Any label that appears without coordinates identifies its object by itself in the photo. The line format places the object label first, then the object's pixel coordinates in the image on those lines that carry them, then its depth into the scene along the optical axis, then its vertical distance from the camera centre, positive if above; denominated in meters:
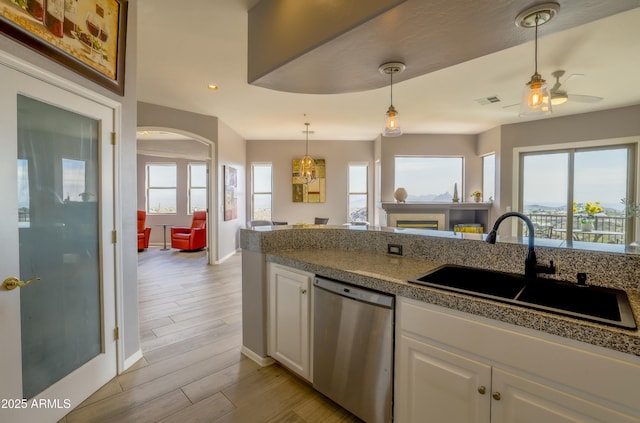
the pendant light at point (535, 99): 2.15 +0.85
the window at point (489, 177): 6.24 +0.70
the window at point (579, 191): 4.86 +0.31
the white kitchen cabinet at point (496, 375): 0.95 -0.66
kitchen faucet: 1.38 -0.28
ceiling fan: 3.25 +1.33
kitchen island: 0.96 -0.42
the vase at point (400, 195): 6.06 +0.26
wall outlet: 2.07 -0.31
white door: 1.43 -0.26
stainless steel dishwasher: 1.51 -0.82
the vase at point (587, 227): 5.09 -0.34
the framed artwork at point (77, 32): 1.43 +1.00
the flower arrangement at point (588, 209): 4.99 -0.01
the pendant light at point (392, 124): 2.66 +0.79
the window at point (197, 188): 8.14 +0.51
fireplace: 6.12 -0.28
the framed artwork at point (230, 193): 6.11 +0.29
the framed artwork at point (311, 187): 7.59 +0.52
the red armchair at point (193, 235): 7.02 -0.74
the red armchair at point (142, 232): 7.01 -0.69
